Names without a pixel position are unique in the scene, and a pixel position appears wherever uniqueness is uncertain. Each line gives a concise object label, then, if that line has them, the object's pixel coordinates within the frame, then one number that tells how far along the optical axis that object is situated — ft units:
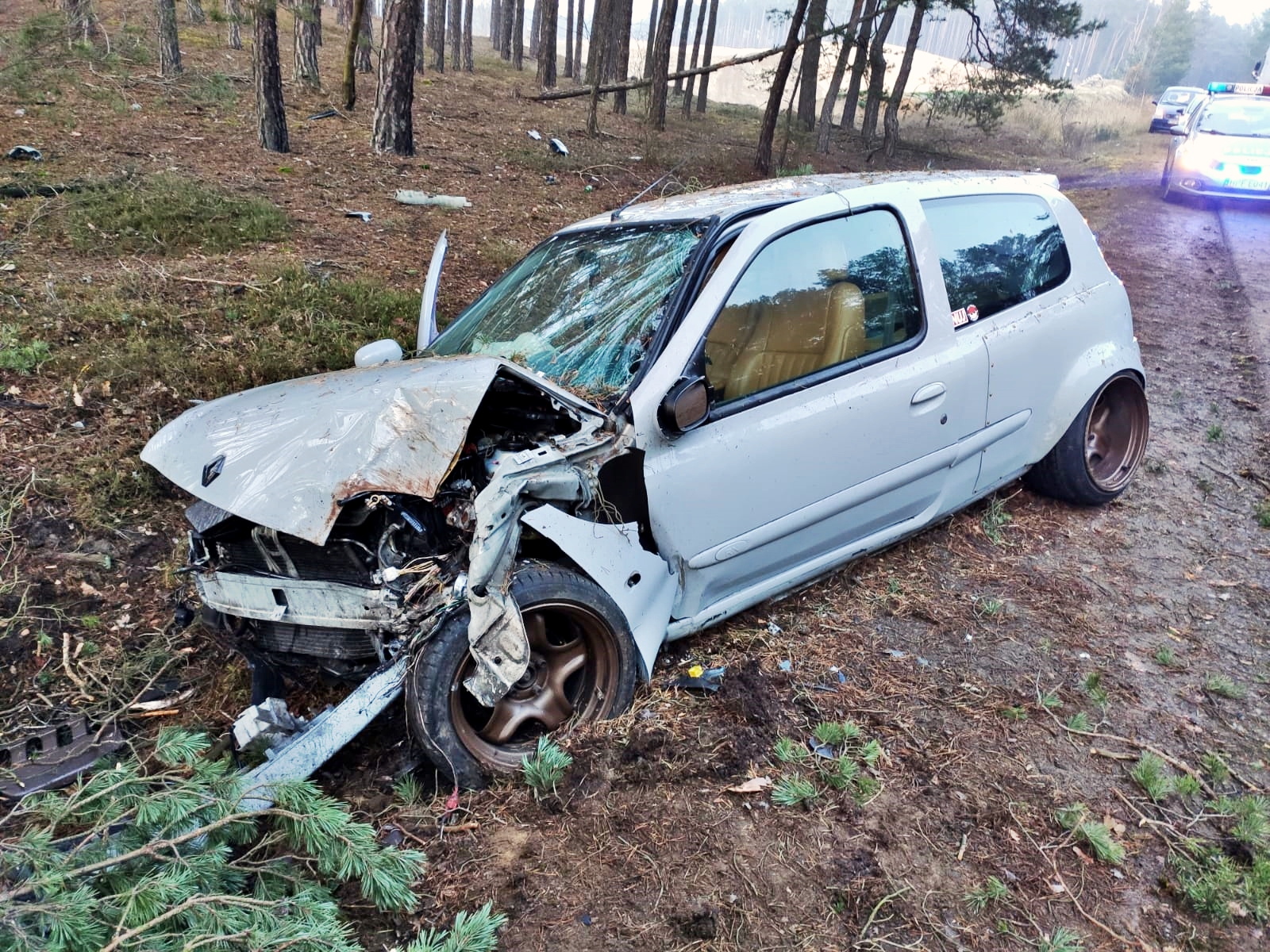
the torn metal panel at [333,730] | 7.66
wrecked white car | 8.20
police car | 42.63
